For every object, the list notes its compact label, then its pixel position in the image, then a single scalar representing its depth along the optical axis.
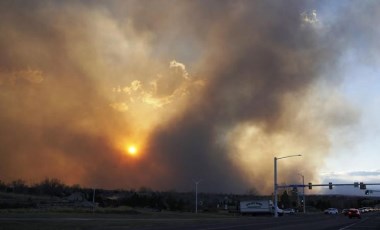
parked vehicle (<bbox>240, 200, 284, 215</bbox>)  113.50
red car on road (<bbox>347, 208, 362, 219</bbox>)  88.81
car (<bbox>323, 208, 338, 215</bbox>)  132.60
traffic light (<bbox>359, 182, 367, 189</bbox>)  102.81
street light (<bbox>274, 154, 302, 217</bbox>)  100.94
